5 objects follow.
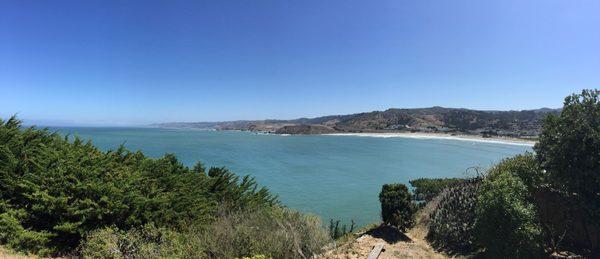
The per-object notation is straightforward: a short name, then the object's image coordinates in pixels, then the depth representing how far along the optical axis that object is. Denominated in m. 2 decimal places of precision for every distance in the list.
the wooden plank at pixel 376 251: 12.08
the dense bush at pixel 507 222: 10.43
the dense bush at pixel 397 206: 16.03
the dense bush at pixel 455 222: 13.89
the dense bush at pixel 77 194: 11.67
